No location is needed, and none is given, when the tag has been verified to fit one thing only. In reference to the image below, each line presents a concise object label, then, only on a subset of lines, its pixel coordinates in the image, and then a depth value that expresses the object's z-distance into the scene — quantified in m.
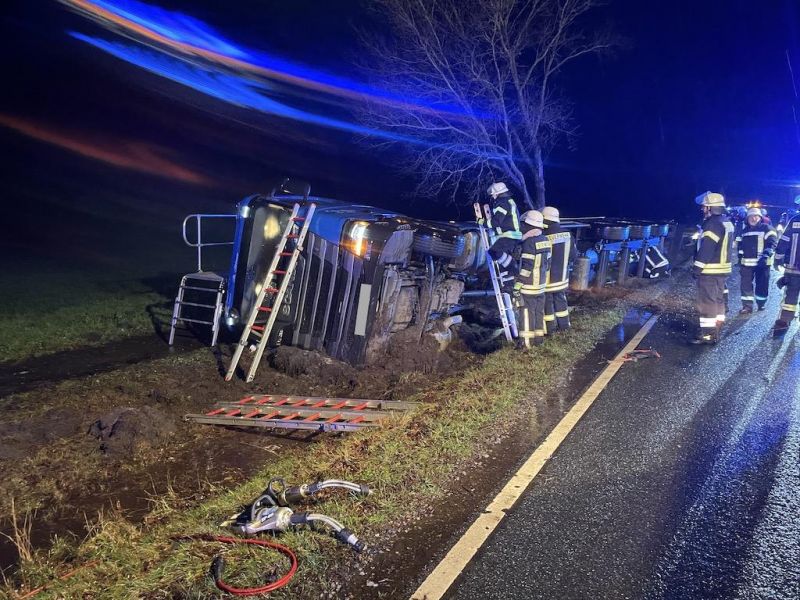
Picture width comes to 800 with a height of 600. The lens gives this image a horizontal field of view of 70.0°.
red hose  2.64
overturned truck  5.99
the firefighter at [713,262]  7.44
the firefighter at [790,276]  7.89
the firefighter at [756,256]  9.34
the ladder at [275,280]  5.83
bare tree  12.40
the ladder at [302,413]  4.74
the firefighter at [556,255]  7.44
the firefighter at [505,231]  7.28
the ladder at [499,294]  7.23
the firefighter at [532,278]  7.00
